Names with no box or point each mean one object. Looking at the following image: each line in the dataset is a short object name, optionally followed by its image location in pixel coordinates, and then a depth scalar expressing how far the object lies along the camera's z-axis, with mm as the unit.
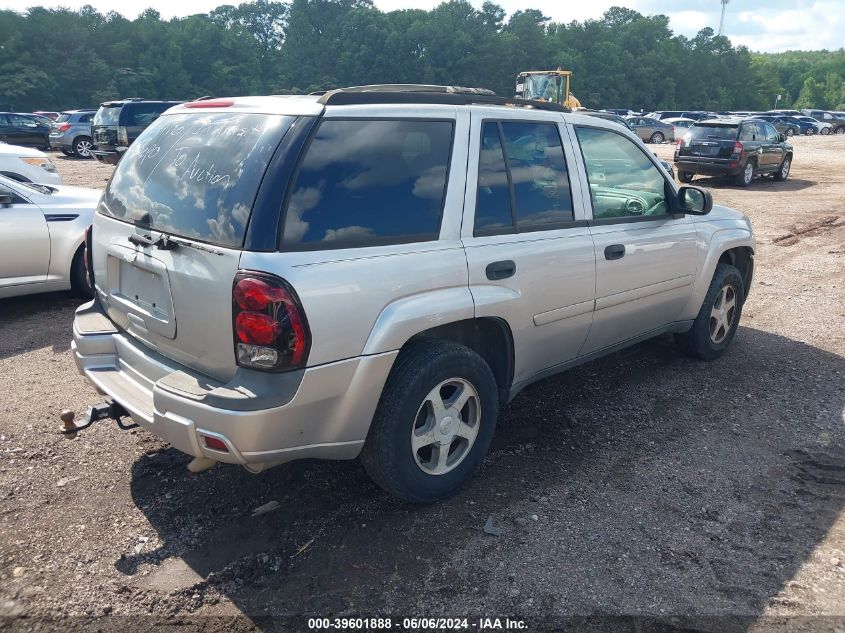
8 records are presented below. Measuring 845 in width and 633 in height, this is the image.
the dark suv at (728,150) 17453
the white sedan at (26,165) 9797
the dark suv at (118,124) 17531
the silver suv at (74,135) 25062
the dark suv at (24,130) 26922
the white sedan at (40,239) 6340
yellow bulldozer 32500
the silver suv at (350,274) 2773
